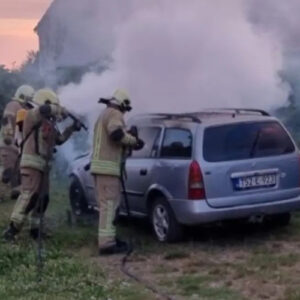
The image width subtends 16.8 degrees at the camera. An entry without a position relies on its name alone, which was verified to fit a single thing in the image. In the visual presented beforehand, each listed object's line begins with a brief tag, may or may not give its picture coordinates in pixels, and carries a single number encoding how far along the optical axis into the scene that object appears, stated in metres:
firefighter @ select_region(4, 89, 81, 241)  11.88
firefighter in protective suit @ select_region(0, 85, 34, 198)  14.97
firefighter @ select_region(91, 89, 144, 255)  11.47
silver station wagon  11.29
